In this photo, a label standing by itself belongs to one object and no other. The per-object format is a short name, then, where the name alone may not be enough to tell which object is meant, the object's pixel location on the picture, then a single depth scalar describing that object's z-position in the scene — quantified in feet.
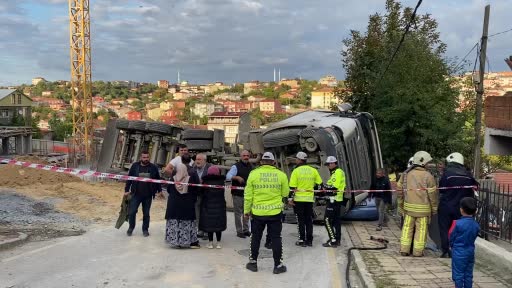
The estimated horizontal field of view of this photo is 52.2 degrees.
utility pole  47.52
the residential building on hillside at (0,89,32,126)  293.84
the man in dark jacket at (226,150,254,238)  33.06
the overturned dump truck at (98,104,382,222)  39.50
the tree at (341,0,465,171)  57.41
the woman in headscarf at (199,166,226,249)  29.86
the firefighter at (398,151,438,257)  27.45
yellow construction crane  235.61
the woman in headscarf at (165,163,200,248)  29.04
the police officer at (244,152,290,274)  24.73
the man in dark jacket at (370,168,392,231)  39.22
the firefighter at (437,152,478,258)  26.78
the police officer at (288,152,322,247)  31.14
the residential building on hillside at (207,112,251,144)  277.03
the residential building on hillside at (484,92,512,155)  58.85
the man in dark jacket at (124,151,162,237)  32.32
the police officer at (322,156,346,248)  31.40
